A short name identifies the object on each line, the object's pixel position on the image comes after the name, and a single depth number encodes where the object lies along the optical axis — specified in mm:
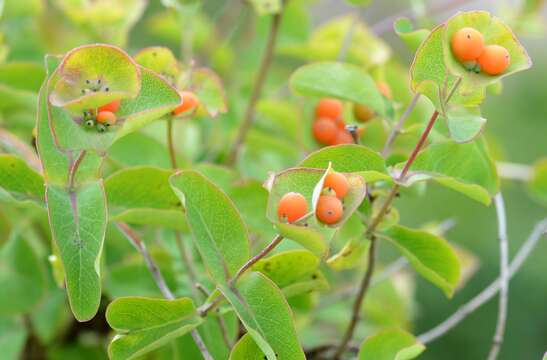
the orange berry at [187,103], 534
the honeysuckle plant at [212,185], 495
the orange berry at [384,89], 578
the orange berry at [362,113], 578
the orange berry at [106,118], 499
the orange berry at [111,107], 500
